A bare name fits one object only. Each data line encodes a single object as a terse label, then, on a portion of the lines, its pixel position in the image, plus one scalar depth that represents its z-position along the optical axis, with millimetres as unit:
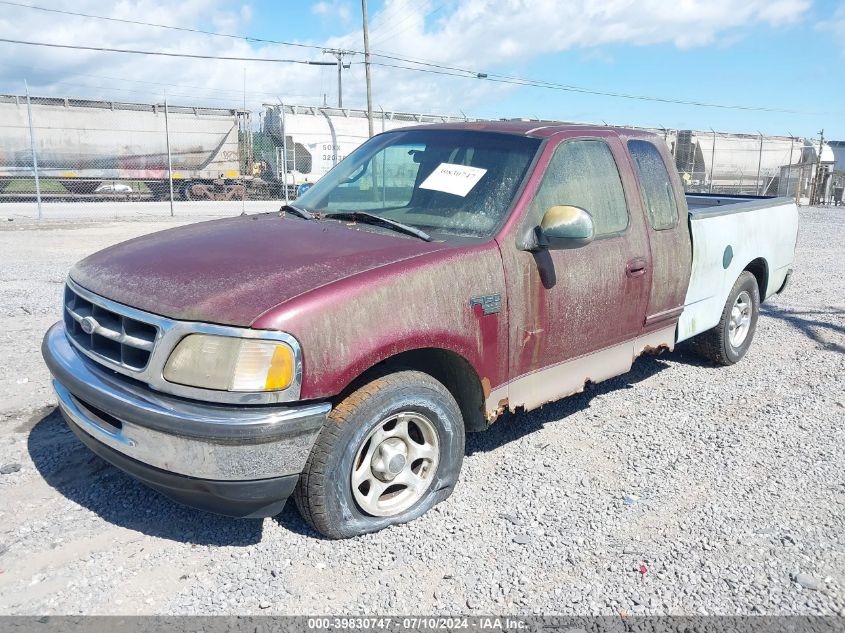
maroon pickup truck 2650
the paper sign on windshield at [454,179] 3744
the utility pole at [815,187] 30488
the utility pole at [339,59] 36328
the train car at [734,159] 31516
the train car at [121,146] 23766
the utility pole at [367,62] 24453
